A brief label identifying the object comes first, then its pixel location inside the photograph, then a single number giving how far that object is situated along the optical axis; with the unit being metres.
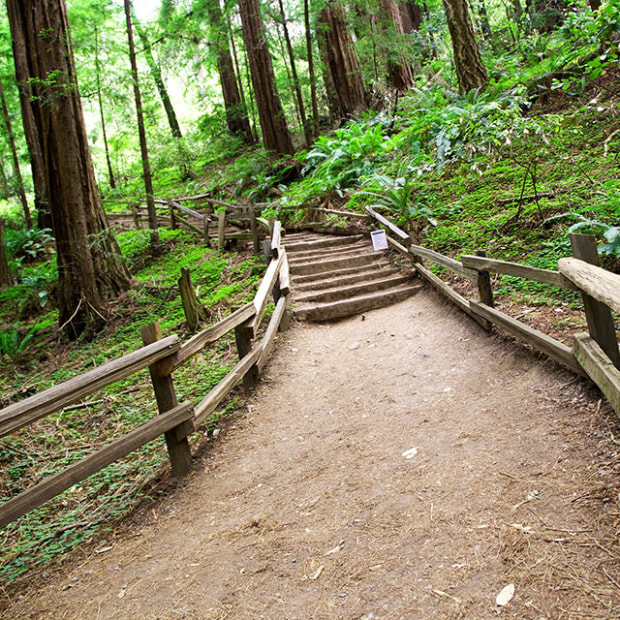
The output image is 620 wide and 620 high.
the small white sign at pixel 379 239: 8.68
